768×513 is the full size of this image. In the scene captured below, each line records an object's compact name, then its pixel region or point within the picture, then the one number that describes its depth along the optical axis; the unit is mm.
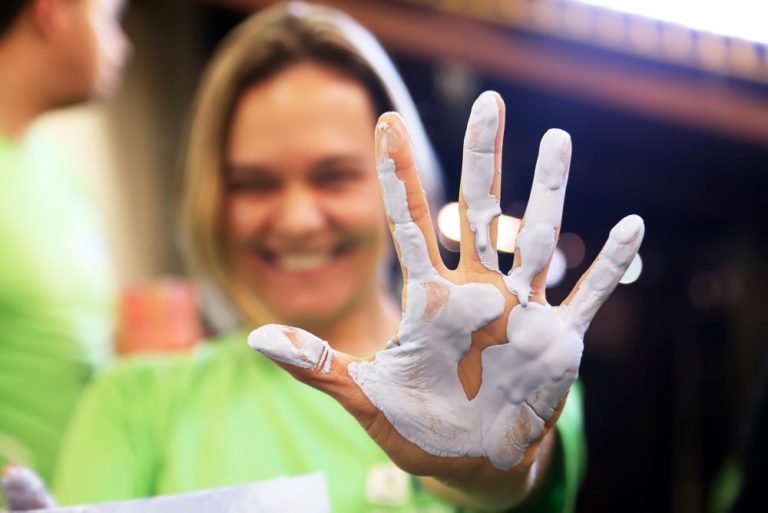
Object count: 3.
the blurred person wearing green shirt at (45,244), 1135
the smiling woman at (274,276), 847
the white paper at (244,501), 591
